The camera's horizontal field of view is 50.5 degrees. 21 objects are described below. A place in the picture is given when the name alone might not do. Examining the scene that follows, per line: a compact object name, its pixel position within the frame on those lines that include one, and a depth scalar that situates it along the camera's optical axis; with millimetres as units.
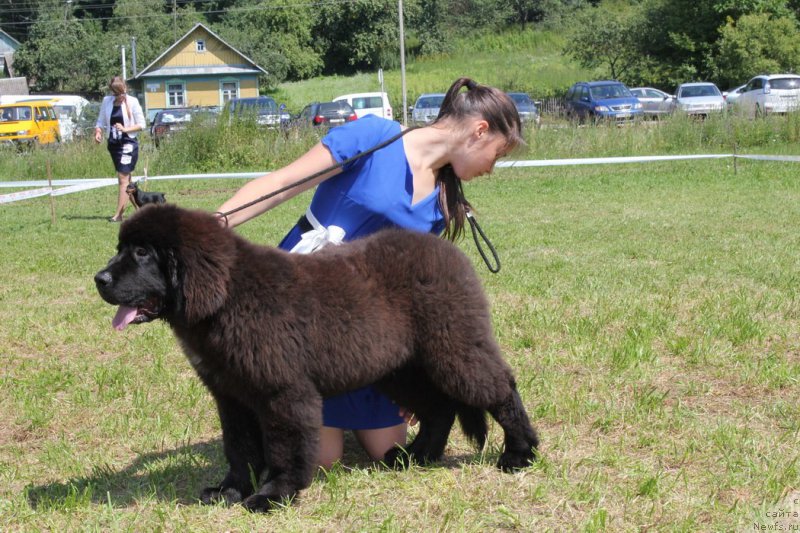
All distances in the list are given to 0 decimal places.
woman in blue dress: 3891
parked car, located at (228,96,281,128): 20656
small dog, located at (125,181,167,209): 11430
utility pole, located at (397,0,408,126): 30375
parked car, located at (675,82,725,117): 29719
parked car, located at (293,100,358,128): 27300
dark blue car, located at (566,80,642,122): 28750
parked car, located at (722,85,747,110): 30903
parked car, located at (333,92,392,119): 32406
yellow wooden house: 64250
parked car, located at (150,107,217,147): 20797
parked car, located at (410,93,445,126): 28377
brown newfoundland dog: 3039
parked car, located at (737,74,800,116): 28562
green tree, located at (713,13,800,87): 37188
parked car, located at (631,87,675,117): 32281
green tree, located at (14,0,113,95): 69688
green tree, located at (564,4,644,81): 46062
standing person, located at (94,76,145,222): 12430
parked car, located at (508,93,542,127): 23431
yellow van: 33938
